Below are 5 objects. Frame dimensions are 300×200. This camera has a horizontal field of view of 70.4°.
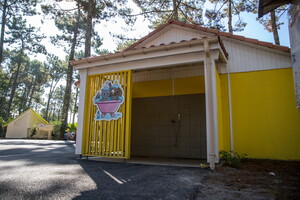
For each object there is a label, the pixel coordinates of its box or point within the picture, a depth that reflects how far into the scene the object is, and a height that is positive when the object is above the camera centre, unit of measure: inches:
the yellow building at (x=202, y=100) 187.9 +27.9
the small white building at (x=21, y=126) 677.3 +3.4
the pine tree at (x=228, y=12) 441.9 +246.3
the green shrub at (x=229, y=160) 172.7 -26.8
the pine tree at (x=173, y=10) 462.9 +257.2
